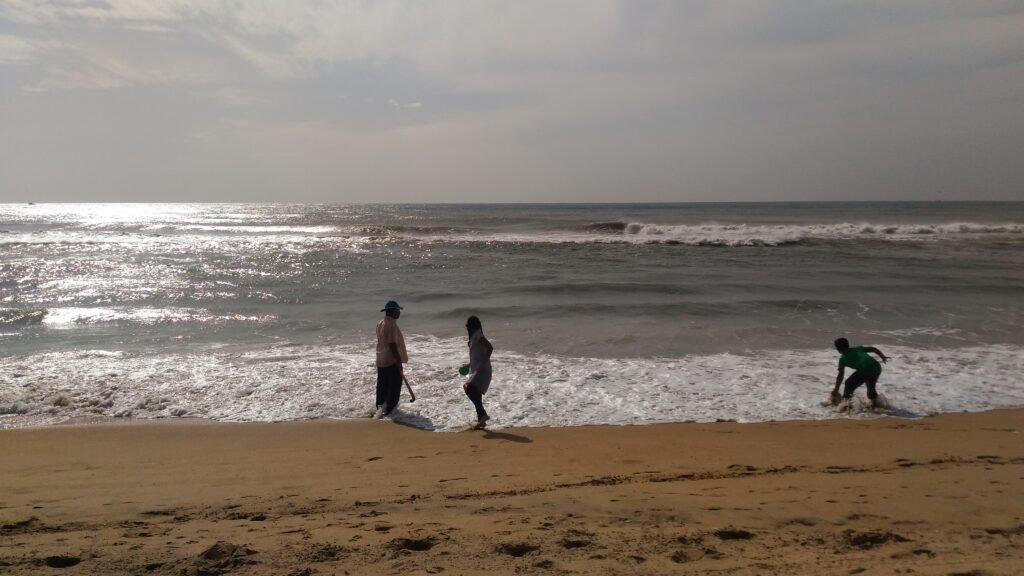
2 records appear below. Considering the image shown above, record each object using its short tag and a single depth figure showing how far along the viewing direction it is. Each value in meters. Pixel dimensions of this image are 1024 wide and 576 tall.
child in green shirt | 7.60
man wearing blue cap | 7.69
